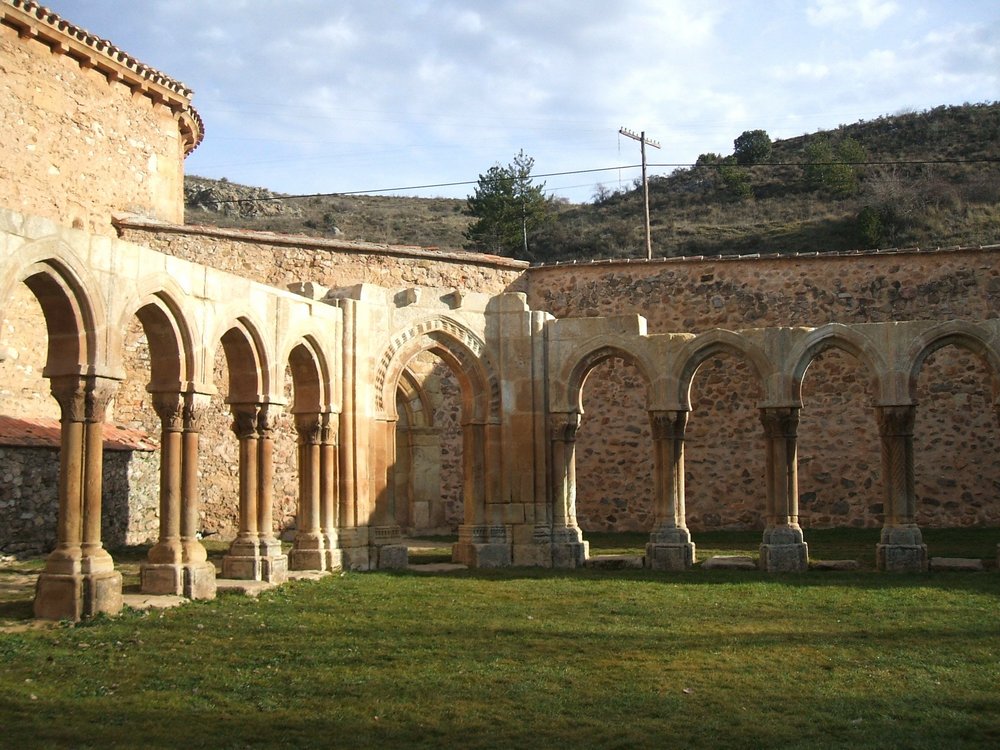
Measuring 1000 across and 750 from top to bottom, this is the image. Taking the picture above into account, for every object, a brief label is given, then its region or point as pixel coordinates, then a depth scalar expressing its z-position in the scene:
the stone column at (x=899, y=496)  14.38
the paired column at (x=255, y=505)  13.62
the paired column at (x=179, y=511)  11.99
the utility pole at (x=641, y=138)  36.46
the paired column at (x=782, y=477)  14.80
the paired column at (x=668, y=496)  15.11
